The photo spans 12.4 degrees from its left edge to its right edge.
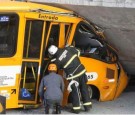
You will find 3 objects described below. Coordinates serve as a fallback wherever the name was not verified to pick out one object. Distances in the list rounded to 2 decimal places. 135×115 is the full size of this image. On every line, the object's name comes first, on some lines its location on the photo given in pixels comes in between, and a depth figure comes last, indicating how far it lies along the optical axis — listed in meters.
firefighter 12.82
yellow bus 12.17
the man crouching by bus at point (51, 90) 12.34
